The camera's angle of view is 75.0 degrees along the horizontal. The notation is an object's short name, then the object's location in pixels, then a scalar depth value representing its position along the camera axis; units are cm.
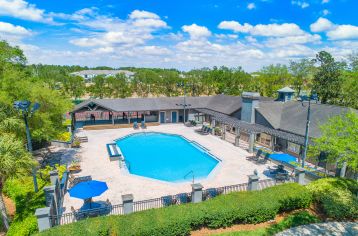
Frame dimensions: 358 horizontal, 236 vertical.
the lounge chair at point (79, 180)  1764
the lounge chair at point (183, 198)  1456
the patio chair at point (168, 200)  1420
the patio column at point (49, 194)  1327
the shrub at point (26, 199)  1152
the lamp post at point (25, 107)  1359
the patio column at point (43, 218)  1090
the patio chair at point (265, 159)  2318
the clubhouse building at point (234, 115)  2566
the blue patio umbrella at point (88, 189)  1309
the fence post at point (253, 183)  1570
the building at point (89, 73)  13918
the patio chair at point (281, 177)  1834
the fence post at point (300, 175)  1672
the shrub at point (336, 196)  1327
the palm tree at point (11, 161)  1140
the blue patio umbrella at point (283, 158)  1998
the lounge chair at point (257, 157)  2391
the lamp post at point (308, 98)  1761
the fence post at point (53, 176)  1622
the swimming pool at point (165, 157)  2241
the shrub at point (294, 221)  1228
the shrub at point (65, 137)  2811
